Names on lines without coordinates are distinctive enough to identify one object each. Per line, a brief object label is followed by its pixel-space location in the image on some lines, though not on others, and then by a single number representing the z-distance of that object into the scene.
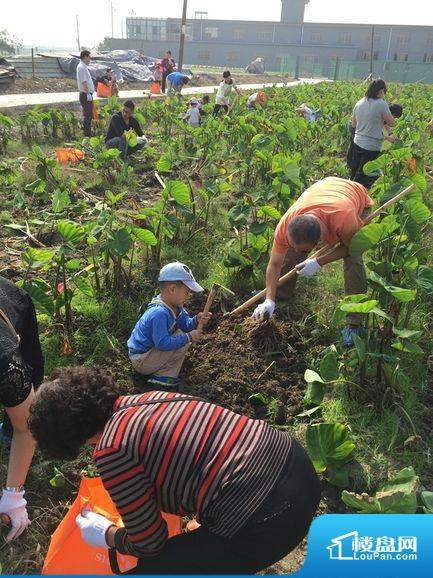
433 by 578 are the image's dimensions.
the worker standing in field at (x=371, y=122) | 5.67
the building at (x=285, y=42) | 50.16
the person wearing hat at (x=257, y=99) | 11.31
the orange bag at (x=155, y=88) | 16.89
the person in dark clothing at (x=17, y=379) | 1.84
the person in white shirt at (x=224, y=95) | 10.52
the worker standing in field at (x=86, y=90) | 8.99
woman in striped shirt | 1.48
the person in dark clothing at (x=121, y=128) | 7.29
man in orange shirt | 2.94
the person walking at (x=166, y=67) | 17.19
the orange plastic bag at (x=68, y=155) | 6.74
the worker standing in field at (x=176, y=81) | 14.02
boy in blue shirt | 2.66
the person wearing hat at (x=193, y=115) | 9.87
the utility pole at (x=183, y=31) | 19.85
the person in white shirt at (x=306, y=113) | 9.78
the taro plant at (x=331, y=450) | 2.29
